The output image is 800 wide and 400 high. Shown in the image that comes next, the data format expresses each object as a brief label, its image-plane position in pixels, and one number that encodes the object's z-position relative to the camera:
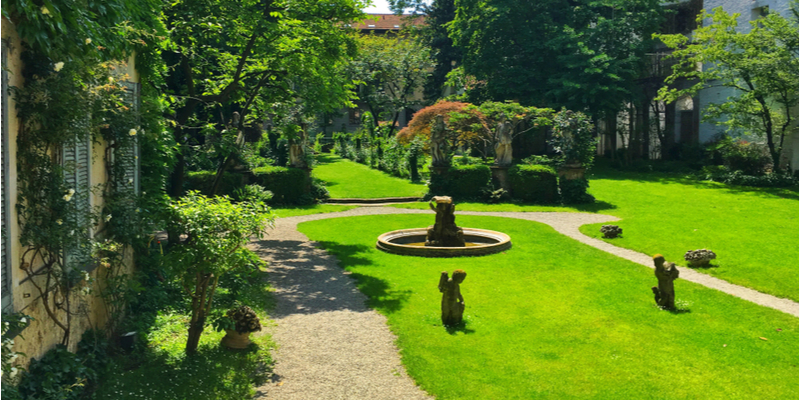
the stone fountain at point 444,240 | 14.98
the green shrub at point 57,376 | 5.55
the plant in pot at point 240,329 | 8.40
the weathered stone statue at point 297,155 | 24.16
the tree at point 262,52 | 13.80
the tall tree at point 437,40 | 43.07
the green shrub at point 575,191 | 23.67
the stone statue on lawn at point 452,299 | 9.34
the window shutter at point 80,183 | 6.25
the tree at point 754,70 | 25.39
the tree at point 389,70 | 41.97
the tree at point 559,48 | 31.33
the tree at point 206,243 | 7.62
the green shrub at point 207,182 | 22.02
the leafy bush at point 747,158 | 27.42
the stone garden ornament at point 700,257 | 13.54
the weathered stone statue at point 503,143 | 24.77
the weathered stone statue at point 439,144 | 24.58
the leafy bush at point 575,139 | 23.81
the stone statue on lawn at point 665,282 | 10.22
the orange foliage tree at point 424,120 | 31.52
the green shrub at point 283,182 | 23.27
